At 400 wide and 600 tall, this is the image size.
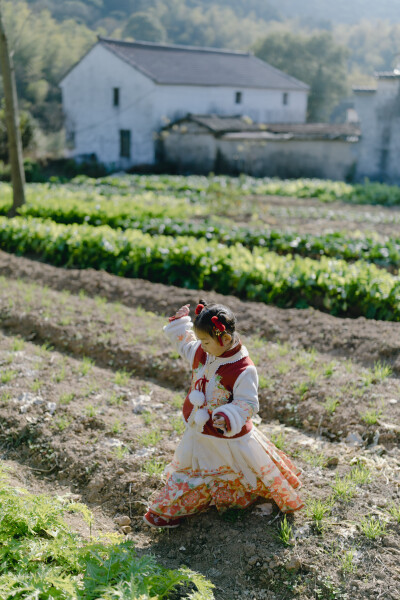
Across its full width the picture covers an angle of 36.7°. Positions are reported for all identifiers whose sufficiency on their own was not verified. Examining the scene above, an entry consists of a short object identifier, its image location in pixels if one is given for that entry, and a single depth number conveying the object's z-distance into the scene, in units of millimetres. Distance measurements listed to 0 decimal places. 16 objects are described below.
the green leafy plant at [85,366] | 5379
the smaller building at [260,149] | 25875
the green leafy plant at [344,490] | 3558
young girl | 3125
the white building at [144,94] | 30906
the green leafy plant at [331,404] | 4652
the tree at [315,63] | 54281
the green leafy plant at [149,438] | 4219
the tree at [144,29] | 67375
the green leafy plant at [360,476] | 3730
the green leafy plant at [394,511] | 3375
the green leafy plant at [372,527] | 3230
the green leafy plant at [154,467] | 3891
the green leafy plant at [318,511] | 3355
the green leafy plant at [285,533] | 3211
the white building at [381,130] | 24281
